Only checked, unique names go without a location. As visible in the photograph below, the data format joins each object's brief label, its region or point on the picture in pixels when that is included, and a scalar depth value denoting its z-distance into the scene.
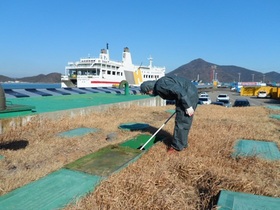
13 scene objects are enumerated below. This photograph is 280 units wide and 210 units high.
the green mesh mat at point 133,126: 6.51
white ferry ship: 37.97
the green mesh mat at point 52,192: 2.19
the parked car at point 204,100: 24.37
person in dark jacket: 4.09
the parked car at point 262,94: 42.00
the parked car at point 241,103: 19.84
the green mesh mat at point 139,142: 4.90
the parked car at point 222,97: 28.97
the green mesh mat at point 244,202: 2.11
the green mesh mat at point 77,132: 5.84
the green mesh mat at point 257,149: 4.11
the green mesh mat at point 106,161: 3.12
